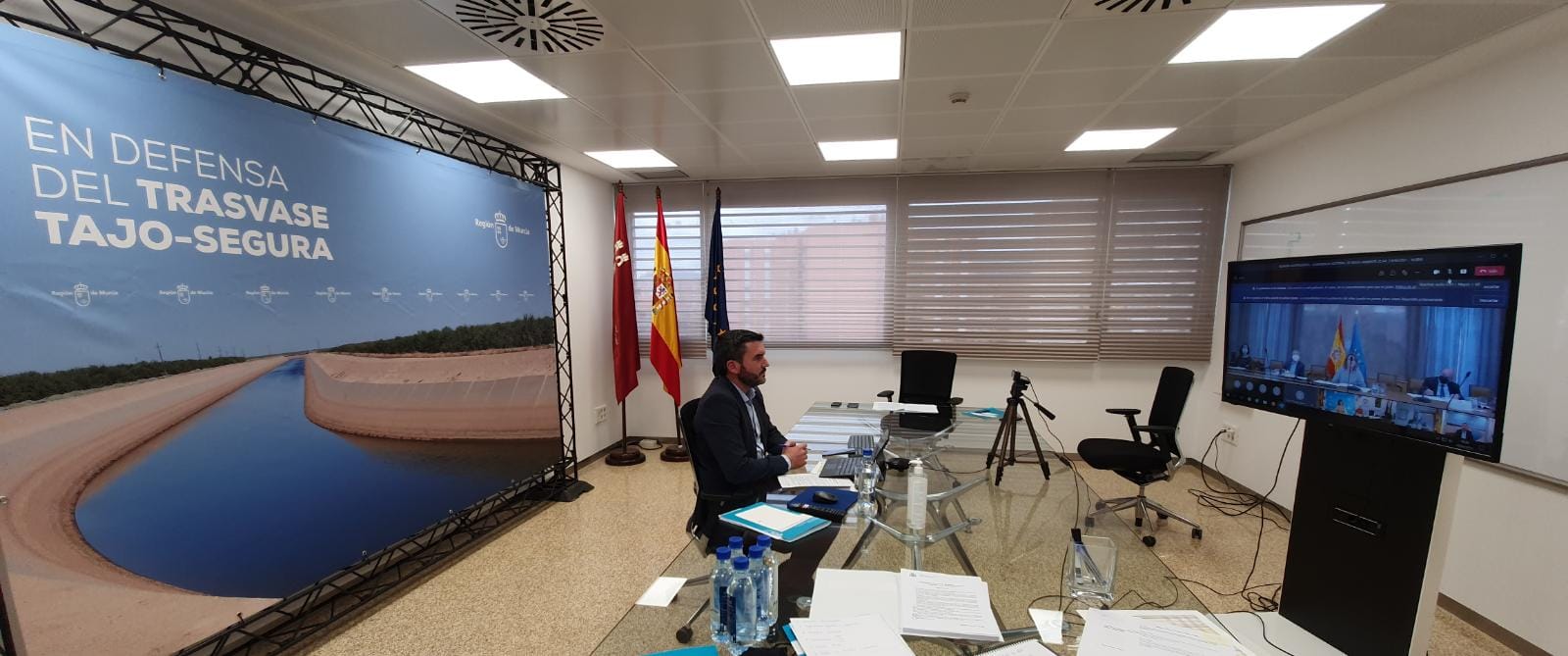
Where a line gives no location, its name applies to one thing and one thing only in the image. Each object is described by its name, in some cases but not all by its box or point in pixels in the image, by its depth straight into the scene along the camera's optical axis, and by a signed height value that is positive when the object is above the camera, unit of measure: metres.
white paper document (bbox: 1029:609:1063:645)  1.28 -0.86
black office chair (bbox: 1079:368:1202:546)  3.12 -0.98
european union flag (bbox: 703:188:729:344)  4.78 +0.02
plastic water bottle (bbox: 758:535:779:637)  1.29 -0.75
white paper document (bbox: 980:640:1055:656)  1.19 -0.84
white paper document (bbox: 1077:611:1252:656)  1.19 -0.82
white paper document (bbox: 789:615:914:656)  1.16 -0.81
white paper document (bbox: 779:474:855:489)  2.14 -0.81
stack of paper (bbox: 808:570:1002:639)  1.26 -0.82
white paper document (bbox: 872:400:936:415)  3.41 -0.79
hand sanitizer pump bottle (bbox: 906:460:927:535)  1.83 -0.76
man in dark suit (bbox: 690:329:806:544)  2.15 -0.67
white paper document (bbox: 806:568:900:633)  1.31 -0.82
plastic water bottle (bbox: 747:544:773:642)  1.26 -0.73
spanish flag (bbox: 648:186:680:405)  4.68 -0.38
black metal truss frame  1.78 +0.86
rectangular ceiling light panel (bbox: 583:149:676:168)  4.00 +1.06
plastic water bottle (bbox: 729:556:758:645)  1.19 -0.73
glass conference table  1.34 -0.88
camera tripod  2.84 -0.85
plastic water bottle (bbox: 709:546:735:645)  1.19 -0.75
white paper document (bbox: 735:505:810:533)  1.69 -0.78
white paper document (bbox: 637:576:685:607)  1.42 -0.86
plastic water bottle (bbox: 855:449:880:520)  1.92 -0.80
